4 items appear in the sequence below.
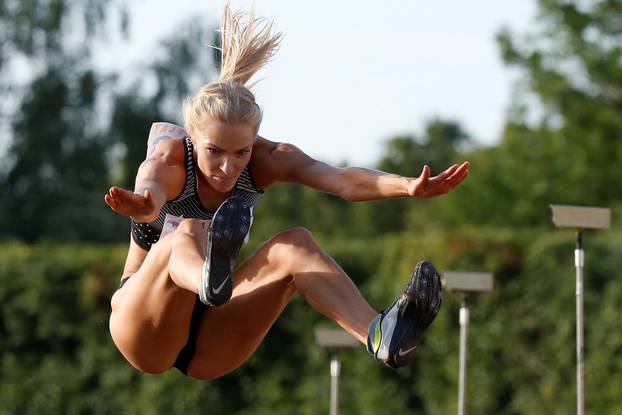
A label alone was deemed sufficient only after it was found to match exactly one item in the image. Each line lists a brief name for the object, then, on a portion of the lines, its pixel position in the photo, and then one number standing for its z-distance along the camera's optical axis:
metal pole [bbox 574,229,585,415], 14.24
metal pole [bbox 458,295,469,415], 16.53
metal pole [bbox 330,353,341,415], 19.47
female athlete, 8.82
